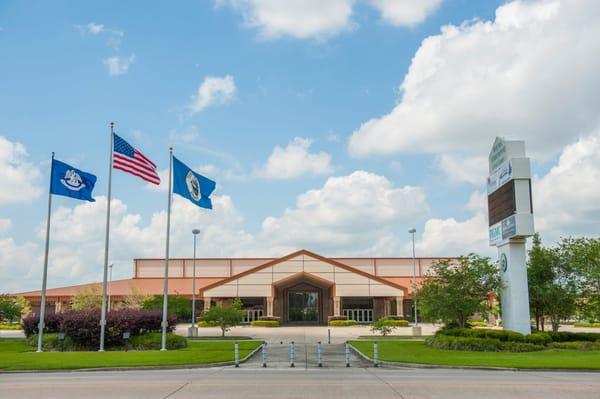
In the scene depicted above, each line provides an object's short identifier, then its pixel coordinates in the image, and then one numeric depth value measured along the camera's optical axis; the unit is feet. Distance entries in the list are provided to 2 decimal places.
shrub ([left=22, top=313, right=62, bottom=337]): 116.88
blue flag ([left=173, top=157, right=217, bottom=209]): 92.53
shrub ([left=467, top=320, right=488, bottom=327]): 191.06
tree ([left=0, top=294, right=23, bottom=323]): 171.22
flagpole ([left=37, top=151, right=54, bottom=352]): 95.20
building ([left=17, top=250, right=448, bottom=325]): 210.38
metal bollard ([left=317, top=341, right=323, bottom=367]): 71.98
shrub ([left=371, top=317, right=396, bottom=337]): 132.67
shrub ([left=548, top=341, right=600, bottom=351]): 96.27
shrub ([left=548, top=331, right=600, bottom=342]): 104.01
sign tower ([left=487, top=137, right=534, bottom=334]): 97.30
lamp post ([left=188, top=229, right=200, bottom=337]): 136.77
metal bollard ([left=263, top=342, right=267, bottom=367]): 72.07
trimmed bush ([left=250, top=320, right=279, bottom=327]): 197.82
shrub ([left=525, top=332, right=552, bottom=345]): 95.50
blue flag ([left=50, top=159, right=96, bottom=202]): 94.58
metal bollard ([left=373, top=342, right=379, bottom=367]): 71.77
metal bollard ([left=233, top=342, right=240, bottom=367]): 71.47
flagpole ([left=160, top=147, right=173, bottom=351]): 92.48
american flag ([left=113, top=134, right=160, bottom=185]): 91.76
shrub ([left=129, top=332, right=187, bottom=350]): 99.25
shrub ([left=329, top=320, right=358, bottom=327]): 199.62
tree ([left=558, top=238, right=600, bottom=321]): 108.78
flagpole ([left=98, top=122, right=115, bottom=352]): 91.56
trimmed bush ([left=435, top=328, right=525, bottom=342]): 95.30
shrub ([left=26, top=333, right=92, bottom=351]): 101.86
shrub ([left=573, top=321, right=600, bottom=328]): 207.57
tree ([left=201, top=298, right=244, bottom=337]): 131.13
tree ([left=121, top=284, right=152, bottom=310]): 211.00
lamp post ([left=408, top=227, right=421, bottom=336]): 146.16
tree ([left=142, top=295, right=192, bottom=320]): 194.39
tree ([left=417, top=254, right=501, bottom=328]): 104.58
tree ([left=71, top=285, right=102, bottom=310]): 207.55
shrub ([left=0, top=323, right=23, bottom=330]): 198.49
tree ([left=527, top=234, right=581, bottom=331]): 108.58
